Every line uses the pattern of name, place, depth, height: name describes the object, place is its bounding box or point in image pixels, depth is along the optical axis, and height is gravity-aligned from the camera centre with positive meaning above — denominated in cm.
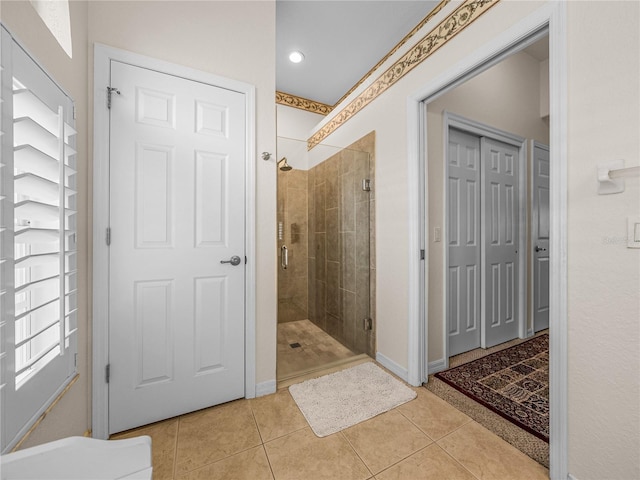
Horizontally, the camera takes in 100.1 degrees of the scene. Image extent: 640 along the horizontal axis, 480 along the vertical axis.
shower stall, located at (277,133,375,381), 231 -15
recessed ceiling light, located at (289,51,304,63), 251 +174
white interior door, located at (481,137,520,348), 251 -2
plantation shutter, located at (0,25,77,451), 77 +0
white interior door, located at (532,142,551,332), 276 +5
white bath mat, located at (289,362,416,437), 157 -106
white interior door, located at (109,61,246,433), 146 -4
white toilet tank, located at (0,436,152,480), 47 -41
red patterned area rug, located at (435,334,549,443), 160 -105
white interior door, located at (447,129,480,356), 234 -3
